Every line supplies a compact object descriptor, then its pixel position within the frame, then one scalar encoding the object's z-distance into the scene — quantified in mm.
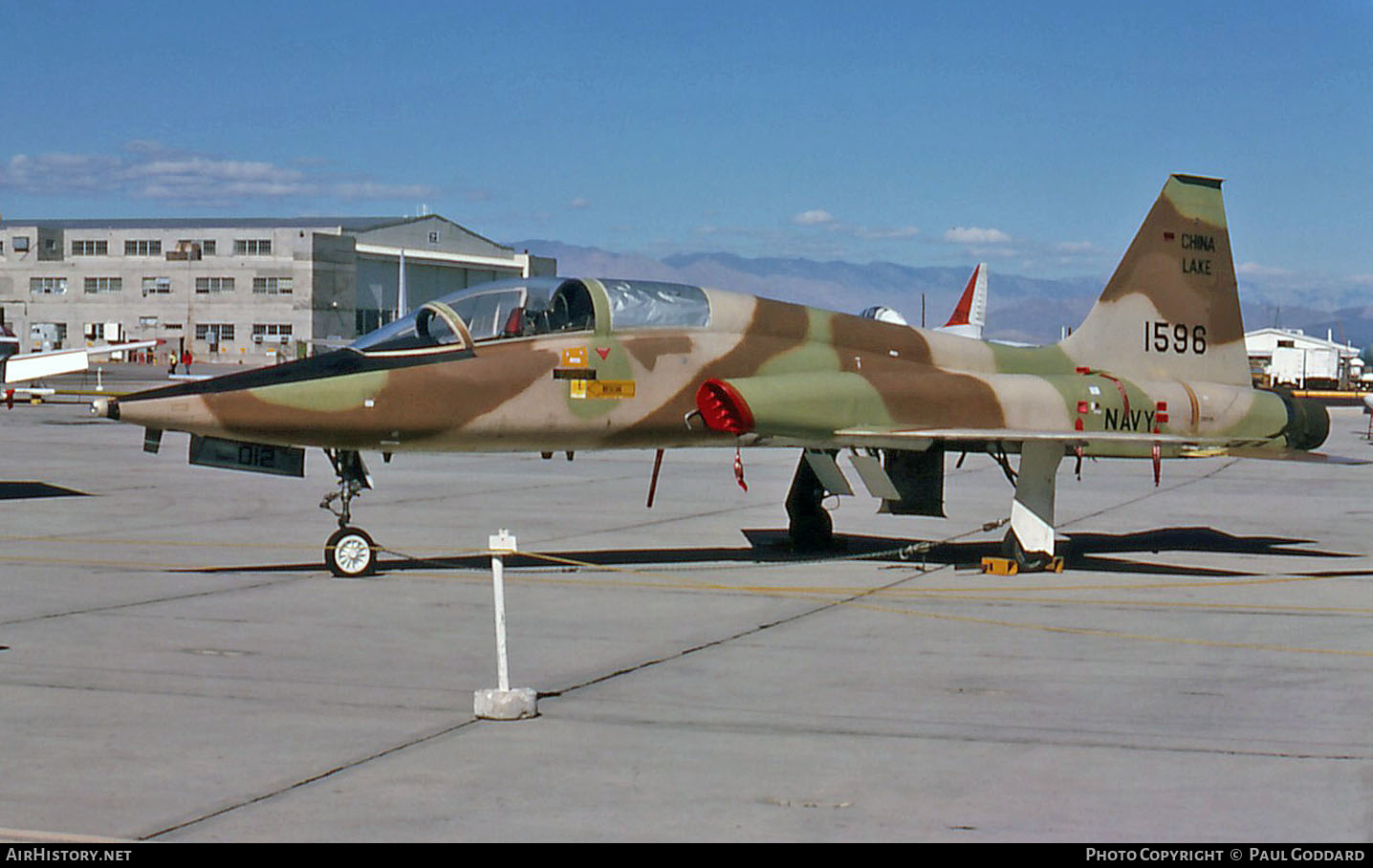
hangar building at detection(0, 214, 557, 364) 119812
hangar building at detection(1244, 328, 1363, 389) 139000
